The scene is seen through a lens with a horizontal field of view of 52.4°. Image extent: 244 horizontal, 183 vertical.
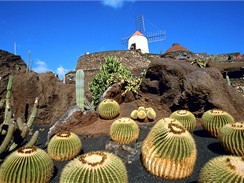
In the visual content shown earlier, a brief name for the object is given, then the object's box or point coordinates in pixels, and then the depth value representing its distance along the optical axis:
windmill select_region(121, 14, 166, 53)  42.19
